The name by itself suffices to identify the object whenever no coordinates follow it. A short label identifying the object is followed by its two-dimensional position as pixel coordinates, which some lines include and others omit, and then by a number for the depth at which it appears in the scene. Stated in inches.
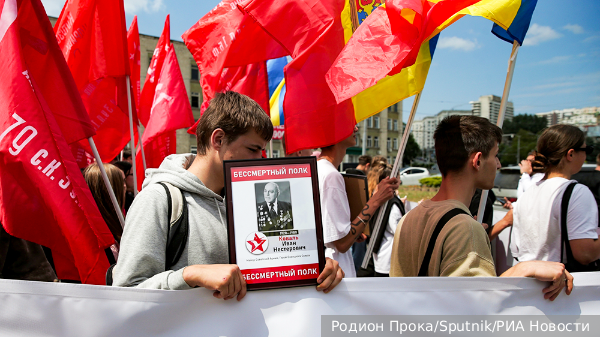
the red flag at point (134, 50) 193.9
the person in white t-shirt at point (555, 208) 99.3
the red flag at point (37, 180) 78.1
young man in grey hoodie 55.6
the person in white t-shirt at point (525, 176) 256.4
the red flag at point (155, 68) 201.2
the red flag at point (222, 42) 147.7
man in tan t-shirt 66.0
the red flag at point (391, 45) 88.8
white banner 57.9
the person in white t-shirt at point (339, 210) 110.7
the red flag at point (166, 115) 178.4
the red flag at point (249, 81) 174.4
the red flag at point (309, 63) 114.5
